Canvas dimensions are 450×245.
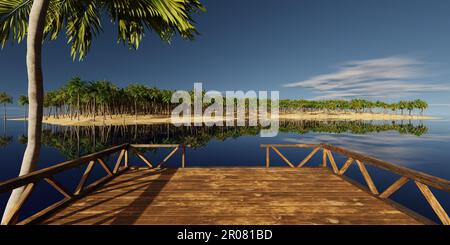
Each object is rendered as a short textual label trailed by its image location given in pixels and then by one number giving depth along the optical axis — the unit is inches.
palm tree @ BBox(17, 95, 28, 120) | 3947.6
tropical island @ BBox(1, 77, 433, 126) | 2839.6
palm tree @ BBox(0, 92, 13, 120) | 4229.8
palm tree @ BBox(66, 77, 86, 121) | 2691.9
